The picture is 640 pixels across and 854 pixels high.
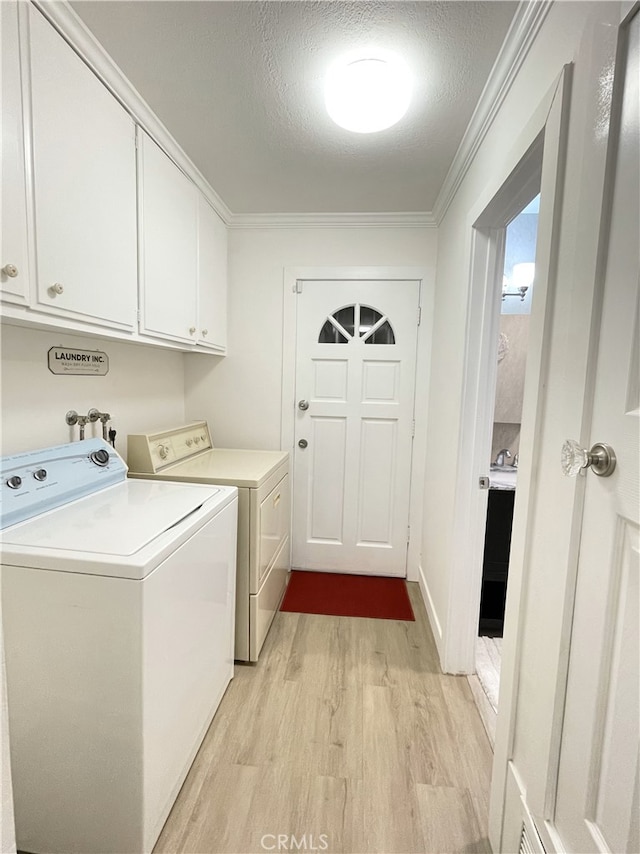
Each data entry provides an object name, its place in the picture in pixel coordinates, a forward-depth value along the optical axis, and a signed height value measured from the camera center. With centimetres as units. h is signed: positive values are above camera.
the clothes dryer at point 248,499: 181 -54
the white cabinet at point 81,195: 100 +58
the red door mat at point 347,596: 234 -128
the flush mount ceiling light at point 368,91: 130 +102
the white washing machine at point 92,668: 100 -75
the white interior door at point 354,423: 258 -23
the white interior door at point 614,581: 68 -33
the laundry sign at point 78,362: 154 +7
